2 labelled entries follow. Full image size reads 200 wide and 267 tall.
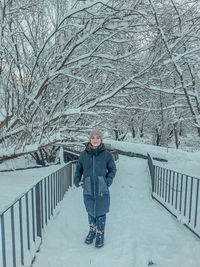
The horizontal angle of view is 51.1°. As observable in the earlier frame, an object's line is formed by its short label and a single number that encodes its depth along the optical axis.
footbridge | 2.85
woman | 3.16
